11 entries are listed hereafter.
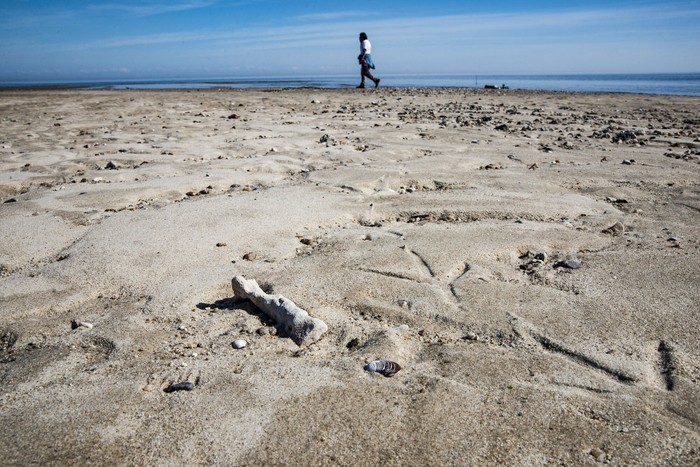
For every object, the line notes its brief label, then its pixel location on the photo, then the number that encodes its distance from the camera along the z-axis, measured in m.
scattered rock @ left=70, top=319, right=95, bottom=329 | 0.58
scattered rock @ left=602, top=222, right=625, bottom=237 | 0.83
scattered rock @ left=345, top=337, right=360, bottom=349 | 0.54
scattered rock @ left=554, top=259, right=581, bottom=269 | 0.70
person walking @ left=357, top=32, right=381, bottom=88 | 10.49
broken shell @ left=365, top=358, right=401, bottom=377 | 0.48
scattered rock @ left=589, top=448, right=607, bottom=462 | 0.38
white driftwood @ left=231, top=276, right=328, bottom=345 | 0.55
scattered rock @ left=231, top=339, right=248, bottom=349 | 0.54
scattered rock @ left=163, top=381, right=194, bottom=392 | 0.47
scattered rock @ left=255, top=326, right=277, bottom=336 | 0.56
